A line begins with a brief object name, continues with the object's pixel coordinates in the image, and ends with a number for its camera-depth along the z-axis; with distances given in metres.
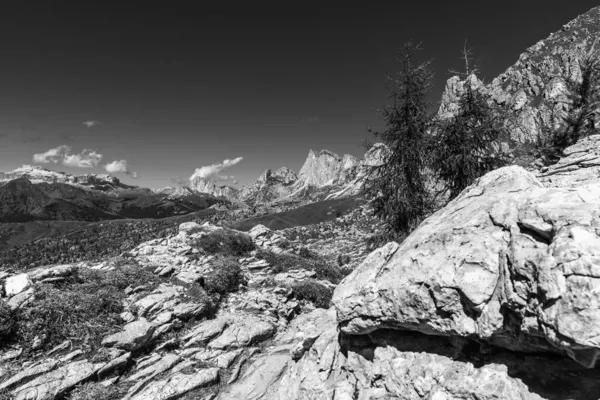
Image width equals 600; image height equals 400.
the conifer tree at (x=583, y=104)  20.67
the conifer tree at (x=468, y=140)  19.72
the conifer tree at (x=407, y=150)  21.70
